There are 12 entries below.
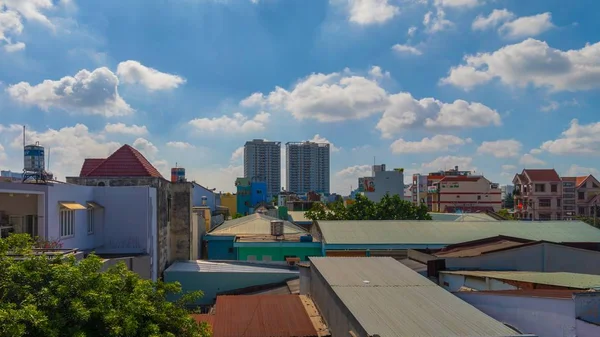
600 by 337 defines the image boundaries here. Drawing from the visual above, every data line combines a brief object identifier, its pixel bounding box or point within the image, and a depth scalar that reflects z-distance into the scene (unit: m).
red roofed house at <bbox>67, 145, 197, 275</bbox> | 18.23
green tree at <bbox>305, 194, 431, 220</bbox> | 33.25
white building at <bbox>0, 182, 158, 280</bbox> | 12.73
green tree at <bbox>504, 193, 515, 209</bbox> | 103.91
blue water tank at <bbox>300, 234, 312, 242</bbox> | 23.66
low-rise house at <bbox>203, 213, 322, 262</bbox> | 23.58
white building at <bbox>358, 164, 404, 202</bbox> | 72.94
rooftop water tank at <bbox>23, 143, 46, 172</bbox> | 13.05
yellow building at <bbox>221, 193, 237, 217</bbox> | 72.44
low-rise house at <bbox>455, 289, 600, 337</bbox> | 8.30
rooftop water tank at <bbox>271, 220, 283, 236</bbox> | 26.17
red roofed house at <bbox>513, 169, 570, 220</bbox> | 64.94
